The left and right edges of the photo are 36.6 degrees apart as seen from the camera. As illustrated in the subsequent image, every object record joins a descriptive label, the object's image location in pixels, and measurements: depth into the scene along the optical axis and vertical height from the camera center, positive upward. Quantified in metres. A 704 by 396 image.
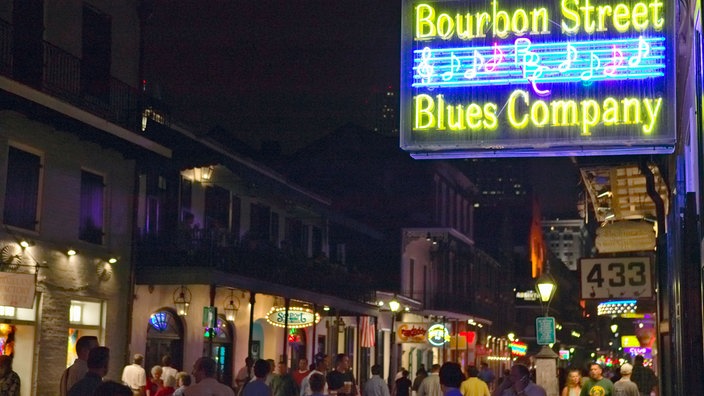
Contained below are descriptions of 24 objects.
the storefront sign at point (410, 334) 39.22 +0.71
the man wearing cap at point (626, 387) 16.52 -0.47
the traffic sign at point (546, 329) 23.42 +0.57
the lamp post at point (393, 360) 40.94 -0.33
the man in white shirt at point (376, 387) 19.94 -0.65
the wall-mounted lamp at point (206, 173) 28.95 +4.79
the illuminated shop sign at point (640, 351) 37.84 +0.22
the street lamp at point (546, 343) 21.34 +0.27
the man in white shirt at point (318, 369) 19.42 -0.31
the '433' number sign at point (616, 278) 18.47 +1.36
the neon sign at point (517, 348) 76.79 +0.50
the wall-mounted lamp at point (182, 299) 27.22 +1.28
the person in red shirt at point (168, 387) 18.69 -0.71
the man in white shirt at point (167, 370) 22.74 -0.45
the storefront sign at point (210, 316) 24.25 +0.76
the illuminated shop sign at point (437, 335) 43.49 +0.76
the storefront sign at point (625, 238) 18.62 +2.05
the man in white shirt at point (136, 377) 21.30 -0.56
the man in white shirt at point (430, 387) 20.45 -0.64
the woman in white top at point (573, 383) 18.67 -0.48
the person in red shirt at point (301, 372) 22.38 -0.44
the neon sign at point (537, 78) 10.92 +2.90
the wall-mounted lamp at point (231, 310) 29.92 +1.12
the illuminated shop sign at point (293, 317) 31.20 +1.02
